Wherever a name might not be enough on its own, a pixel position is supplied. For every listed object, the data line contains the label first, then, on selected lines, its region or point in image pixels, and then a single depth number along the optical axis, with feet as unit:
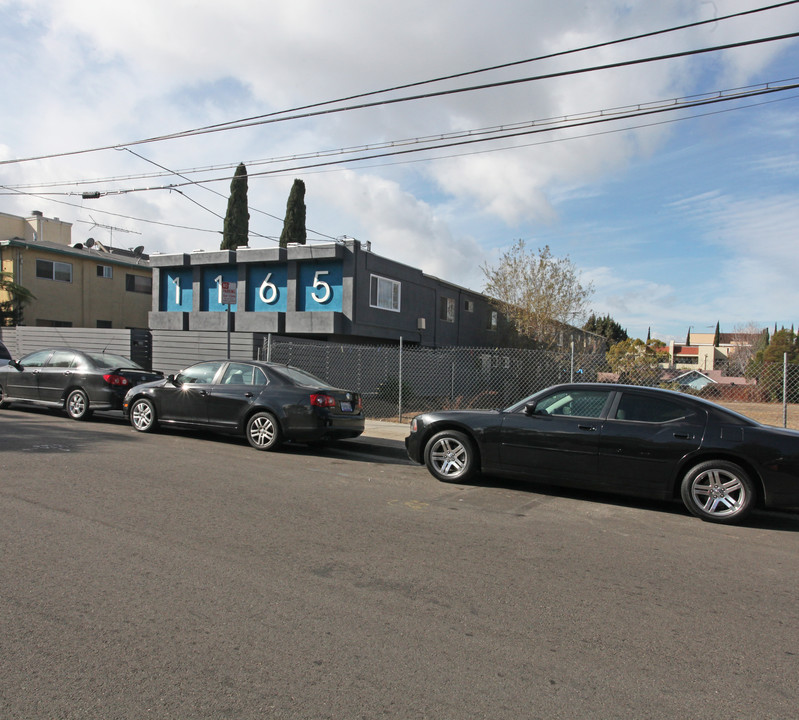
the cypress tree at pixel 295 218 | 107.24
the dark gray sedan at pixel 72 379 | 39.37
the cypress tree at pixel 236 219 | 110.93
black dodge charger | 20.25
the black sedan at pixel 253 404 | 30.91
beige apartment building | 97.25
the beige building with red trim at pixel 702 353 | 309.88
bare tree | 80.43
